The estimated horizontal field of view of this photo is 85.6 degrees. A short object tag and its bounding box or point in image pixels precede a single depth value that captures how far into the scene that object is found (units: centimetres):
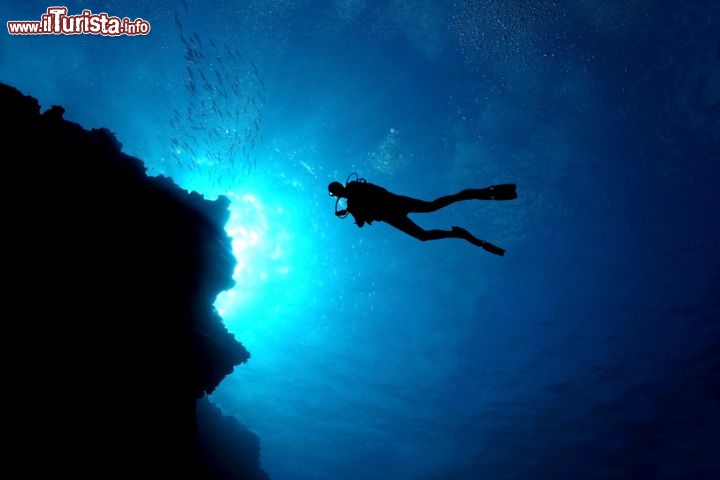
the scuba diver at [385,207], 586
